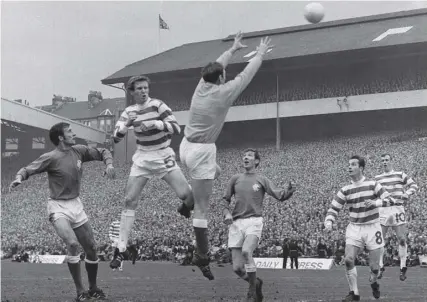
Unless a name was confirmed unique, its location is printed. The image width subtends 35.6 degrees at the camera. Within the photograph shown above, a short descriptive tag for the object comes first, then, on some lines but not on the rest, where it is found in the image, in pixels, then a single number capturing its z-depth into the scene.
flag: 43.25
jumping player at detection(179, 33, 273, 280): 9.23
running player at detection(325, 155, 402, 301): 10.98
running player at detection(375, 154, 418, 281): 14.38
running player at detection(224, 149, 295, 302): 10.11
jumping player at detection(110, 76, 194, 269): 9.66
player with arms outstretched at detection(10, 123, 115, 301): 9.88
